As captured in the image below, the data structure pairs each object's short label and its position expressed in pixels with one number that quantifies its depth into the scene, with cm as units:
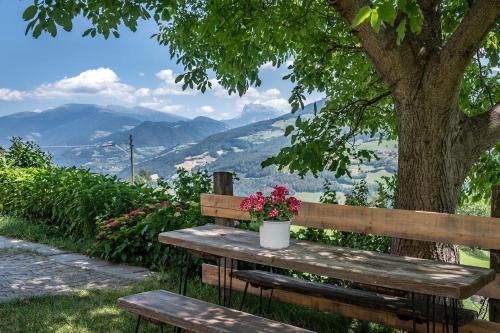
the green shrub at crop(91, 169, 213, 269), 723
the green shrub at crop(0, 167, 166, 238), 908
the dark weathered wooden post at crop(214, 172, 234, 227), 581
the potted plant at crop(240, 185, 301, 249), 422
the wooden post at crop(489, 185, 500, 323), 412
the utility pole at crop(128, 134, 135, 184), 4711
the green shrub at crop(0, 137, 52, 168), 1421
